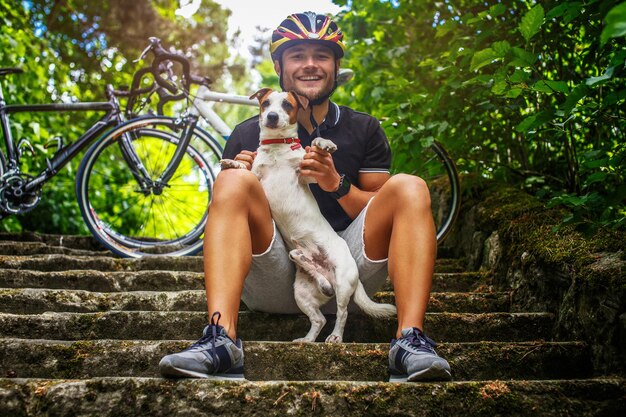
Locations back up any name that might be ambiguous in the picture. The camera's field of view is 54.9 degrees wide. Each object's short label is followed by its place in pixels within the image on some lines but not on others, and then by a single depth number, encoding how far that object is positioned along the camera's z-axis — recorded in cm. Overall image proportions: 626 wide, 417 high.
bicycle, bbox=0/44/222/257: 381
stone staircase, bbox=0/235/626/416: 168
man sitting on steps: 190
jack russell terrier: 228
